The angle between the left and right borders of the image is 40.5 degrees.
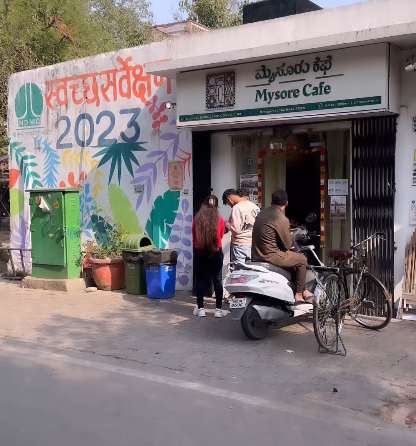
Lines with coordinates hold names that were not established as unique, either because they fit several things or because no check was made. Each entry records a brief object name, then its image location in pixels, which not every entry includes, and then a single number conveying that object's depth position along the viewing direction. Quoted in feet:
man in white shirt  26.71
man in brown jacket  22.47
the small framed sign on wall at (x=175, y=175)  32.86
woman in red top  26.40
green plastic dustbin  32.01
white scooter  21.86
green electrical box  34.17
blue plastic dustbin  30.81
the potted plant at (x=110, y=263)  33.81
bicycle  21.01
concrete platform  34.04
